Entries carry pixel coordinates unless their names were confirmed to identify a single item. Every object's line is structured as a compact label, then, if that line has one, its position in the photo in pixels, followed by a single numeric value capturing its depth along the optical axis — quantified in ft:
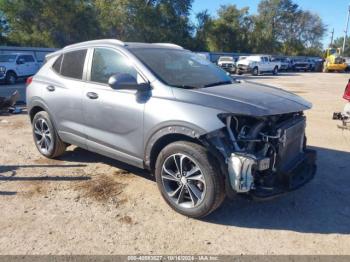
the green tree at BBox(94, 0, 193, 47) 134.00
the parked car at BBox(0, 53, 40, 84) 62.13
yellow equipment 141.79
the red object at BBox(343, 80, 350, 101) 25.63
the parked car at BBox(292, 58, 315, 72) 145.97
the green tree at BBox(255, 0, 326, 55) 214.48
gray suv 11.09
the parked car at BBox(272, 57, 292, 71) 138.01
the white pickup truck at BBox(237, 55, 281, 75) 106.11
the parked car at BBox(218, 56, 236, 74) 108.78
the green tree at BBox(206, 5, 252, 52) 180.00
